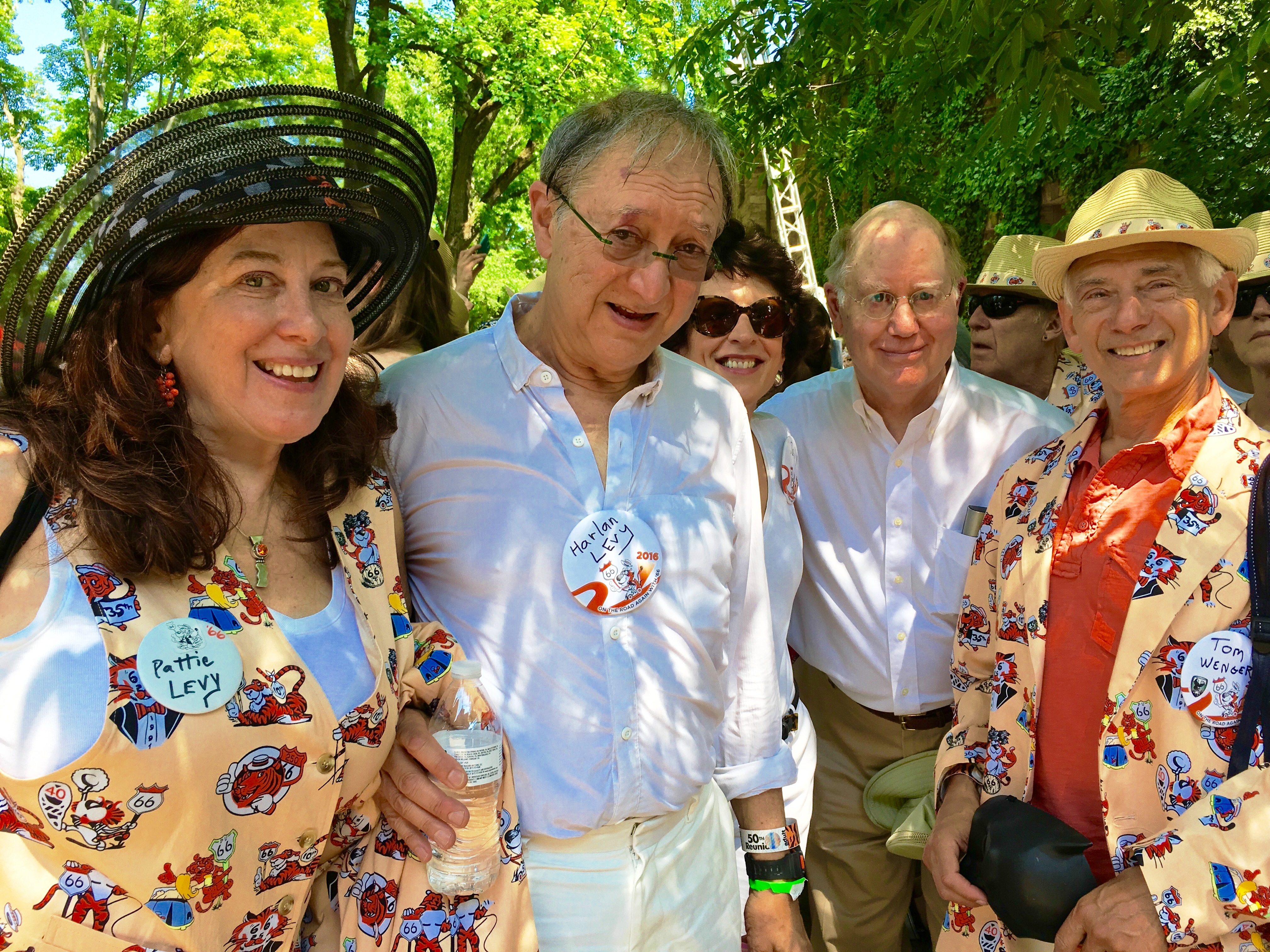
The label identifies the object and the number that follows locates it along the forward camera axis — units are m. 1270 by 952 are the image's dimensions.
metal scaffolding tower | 16.11
